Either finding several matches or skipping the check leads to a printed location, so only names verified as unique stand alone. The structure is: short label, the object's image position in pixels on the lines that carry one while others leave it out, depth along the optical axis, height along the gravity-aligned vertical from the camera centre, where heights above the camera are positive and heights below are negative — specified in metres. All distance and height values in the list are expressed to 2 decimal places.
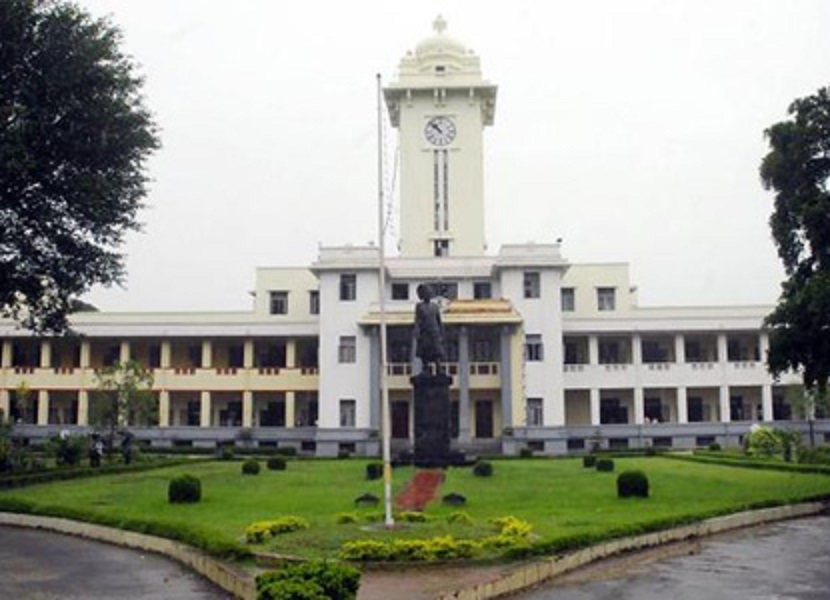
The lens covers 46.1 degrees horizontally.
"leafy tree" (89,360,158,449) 40.47 +0.63
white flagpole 16.16 +0.67
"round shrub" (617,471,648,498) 21.95 -1.61
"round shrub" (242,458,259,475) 30.25 -1.67
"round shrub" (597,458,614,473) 30.04 -1.56
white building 47.19 +3.41
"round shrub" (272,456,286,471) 32.97 -1.69
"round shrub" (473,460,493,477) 27.71 -1.57
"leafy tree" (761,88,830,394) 23.12 +4.62
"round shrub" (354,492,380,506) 20.22 -1.78
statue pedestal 29.66 -0.15
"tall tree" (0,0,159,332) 26.36 +7.36
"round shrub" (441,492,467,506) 20.58 -1.81
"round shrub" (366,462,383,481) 27.61 -1.61
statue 30.31 +2.53
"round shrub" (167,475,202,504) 21.61 -1.69
